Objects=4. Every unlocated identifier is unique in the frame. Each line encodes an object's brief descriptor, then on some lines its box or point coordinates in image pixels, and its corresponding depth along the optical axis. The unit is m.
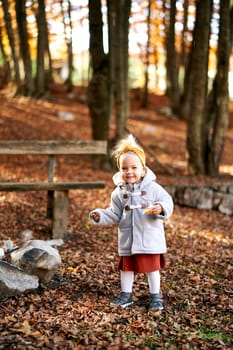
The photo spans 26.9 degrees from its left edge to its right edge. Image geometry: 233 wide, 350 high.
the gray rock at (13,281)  4.23
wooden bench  5.98
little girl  4.14
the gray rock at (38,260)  4.52
